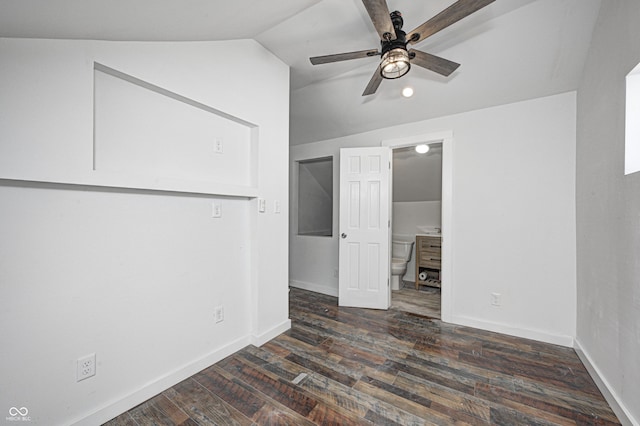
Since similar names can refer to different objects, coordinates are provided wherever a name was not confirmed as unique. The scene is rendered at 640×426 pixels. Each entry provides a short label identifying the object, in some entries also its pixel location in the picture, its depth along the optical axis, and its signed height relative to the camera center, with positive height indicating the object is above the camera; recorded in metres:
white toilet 4.02 -0.75
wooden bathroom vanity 4.08 -0.71
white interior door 3.24 -0.19
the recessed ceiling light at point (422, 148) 3.34 +0.84
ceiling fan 1.44 +1.13
